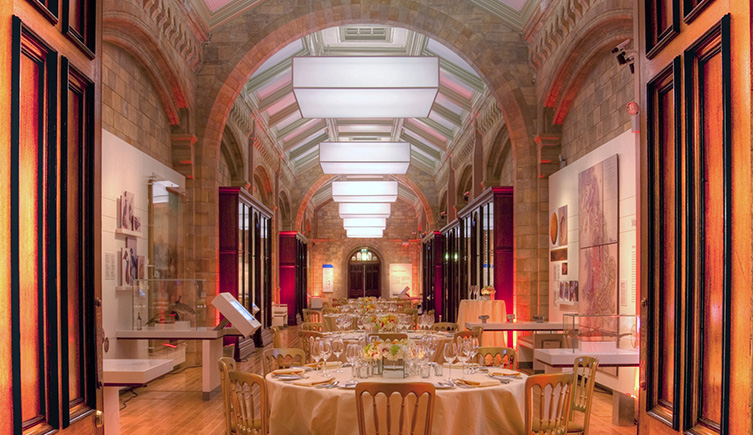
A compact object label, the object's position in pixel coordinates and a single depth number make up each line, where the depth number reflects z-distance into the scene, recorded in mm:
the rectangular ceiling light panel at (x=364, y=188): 17391
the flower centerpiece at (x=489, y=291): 12102
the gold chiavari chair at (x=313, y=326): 8836
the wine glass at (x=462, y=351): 5223
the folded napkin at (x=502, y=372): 5259
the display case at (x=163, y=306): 8711
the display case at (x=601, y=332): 6012
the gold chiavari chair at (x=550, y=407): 4281
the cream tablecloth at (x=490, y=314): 11820
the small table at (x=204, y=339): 8281
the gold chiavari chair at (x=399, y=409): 3962
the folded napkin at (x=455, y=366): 5555
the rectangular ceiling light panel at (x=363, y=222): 25469
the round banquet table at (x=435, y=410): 4523
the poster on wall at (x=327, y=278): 34500
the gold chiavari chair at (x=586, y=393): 4753
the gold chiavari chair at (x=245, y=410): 4500
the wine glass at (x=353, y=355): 5171
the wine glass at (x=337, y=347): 5449
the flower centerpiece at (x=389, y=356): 5051
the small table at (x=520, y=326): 9633
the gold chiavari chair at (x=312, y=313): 12272
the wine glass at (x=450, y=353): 5291
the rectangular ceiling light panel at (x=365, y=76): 8820
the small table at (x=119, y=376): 4676
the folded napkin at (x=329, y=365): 5691
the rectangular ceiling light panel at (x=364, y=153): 12953
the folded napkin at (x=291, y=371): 5357
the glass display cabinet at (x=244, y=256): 12812
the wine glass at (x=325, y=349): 5277
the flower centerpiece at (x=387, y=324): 7984
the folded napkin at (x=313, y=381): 4871
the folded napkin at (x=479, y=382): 4781
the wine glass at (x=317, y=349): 5305
